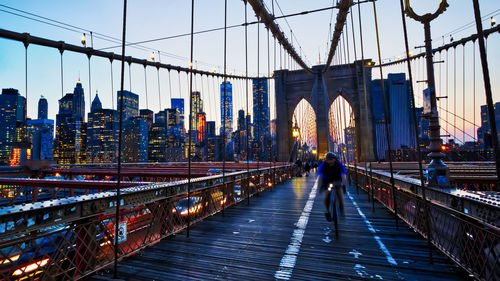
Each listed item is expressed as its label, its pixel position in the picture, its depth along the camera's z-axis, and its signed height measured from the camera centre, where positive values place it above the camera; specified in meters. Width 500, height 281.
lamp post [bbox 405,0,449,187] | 3.94 +0.60
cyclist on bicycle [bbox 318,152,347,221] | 5.14 -0.56
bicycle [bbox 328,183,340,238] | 4.60 -1.07
